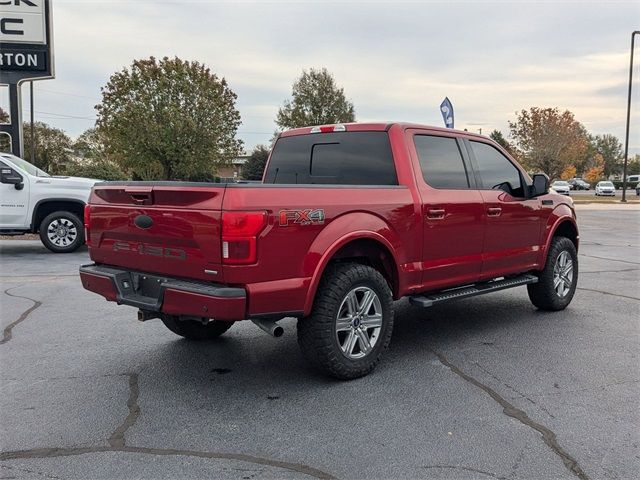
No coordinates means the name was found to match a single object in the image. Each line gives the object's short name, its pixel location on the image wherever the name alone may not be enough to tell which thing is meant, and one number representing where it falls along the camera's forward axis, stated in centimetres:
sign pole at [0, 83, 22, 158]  1562
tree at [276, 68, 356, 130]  4319
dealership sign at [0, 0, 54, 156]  1556
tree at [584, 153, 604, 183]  8931
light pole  3222
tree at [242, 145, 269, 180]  4047
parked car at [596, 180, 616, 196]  5275
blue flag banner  1159
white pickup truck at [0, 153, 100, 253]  1075
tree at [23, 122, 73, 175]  4868
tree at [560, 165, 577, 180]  6862
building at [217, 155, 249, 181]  3350
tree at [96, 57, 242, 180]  2678
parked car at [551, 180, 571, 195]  4773
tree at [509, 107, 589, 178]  4681
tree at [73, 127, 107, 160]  5409
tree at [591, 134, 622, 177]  11069
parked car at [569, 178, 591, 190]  7162
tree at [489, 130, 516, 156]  4934
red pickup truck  361
